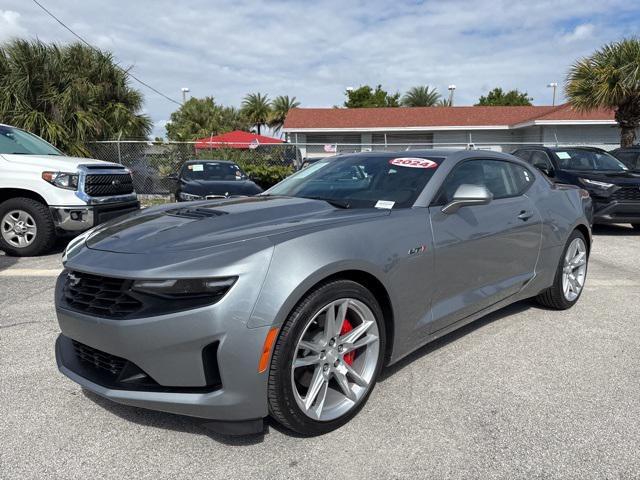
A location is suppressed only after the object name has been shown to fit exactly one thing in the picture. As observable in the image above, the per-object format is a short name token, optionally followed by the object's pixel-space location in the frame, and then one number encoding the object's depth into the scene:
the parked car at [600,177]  8.36
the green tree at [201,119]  41.19
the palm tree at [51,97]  12.41
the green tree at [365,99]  47.28
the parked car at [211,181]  9.04
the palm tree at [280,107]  48.66
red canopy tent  16.76
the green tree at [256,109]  48.78
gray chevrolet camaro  2.09
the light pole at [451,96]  48.79
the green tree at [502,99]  51.69
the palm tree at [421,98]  46.01
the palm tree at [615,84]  14.33
